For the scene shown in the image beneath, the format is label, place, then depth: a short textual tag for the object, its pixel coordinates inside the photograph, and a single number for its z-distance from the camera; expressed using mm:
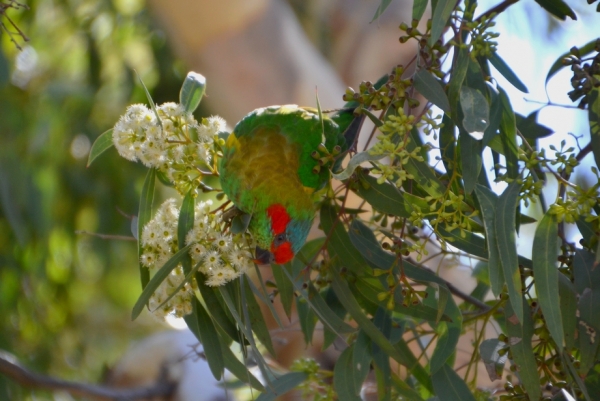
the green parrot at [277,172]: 4362
